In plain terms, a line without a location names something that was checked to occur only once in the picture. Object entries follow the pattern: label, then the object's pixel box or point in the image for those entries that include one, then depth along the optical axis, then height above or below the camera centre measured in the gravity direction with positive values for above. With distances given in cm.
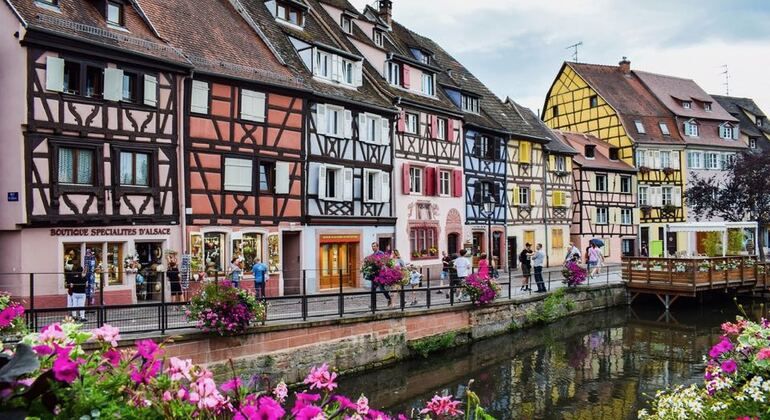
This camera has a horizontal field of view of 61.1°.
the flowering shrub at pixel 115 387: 254 -66
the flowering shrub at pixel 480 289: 1997 -188
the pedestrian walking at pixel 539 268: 2389 -153
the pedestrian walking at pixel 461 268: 2062 -132
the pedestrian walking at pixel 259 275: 1861 -125
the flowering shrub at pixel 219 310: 1325 -159
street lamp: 3369 +75
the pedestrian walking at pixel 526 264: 2438 -141
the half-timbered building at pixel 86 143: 1603 +242
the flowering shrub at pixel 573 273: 2533 -184
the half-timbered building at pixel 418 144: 2841 +390
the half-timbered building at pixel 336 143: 2380 +337
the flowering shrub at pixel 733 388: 506 -132
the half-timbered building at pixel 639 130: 4612 +685
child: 2119 -159
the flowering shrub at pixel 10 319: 390 -74
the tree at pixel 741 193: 4197 +199
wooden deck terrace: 2678 -218
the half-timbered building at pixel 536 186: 3628 +234
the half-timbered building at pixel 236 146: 1995 +281
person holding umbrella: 2902 -163
